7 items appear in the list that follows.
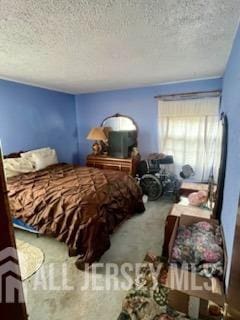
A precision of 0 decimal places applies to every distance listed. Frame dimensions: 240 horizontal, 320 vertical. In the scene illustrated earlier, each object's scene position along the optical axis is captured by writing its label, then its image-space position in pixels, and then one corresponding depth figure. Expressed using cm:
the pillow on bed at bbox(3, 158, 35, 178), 319
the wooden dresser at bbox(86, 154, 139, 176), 405
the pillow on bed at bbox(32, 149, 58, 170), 357
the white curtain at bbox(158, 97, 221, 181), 356
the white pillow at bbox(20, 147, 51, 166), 350
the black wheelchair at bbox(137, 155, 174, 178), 384
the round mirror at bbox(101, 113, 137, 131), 439
